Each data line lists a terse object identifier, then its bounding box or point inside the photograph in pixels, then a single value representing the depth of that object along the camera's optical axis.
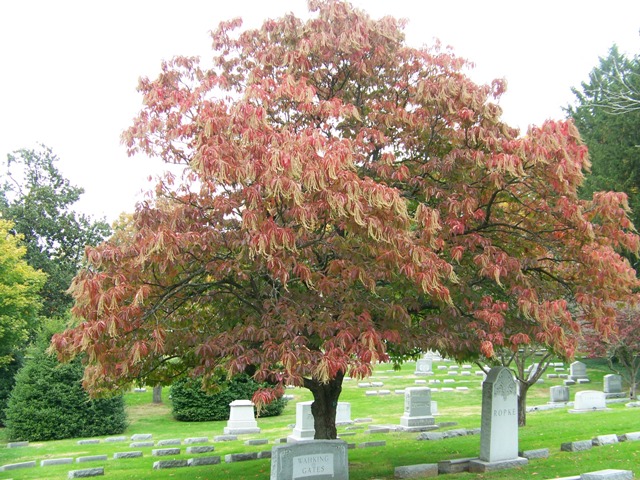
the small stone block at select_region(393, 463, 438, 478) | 11.42
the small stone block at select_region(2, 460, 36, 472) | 15.20
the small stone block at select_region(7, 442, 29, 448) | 20.97
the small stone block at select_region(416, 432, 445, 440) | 17.17
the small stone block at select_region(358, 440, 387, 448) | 16.39
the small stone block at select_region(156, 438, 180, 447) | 18.86
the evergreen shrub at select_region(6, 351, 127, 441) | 23.09
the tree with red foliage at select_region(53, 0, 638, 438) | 7.37
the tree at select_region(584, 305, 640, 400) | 27.22
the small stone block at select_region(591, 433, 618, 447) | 13.80
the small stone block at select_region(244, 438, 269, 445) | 18.36
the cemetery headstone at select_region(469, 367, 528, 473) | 11.95
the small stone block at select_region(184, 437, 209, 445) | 18.88
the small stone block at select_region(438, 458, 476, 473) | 11.78
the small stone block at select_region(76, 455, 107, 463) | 15.95
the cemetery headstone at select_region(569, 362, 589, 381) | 34.91
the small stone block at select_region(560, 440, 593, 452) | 13.22
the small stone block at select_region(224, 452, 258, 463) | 14.94
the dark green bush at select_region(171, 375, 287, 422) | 26.77
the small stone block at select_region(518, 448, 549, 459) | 12.92
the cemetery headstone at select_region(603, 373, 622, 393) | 29.59
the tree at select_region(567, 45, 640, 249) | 33.19
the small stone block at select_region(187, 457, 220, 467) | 14.57
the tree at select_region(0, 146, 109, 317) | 39.19
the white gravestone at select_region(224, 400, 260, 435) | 21.56
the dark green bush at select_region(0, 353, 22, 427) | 27.75
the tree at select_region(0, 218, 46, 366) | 28.00
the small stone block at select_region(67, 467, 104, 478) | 13.57
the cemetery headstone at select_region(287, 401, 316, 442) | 18.62
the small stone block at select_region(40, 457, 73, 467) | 15.85
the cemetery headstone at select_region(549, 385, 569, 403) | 27.64
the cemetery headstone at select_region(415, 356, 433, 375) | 38.50
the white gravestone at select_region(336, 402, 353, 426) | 22.12
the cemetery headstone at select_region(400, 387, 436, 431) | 20.67
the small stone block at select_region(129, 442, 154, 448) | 18.91
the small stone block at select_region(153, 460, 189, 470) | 14.38
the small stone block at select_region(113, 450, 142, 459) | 16.20
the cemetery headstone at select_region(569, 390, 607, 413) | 22.94
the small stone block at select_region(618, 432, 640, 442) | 14.28
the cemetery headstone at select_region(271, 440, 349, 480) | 9.68
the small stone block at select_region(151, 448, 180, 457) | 16.73
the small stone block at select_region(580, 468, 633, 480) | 9.19
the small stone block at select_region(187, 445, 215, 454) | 16.84
